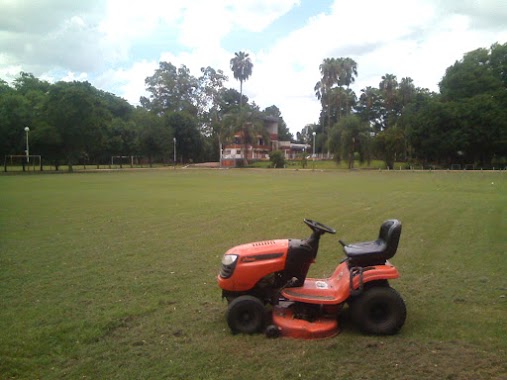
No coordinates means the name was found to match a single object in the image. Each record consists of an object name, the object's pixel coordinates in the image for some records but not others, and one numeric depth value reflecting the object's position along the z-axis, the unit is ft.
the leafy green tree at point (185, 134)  266.36
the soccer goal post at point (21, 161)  179.23
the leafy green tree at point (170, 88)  326.85
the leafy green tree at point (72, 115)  173.68
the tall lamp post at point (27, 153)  160.70
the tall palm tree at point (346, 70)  271.08
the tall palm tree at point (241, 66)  310.86
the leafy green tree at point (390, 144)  207.41
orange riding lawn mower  15.53
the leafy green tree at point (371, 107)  284.20
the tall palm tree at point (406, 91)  279.69
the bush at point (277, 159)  239.09
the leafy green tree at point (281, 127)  404.01
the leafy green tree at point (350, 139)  201.98
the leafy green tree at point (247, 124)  247.50
